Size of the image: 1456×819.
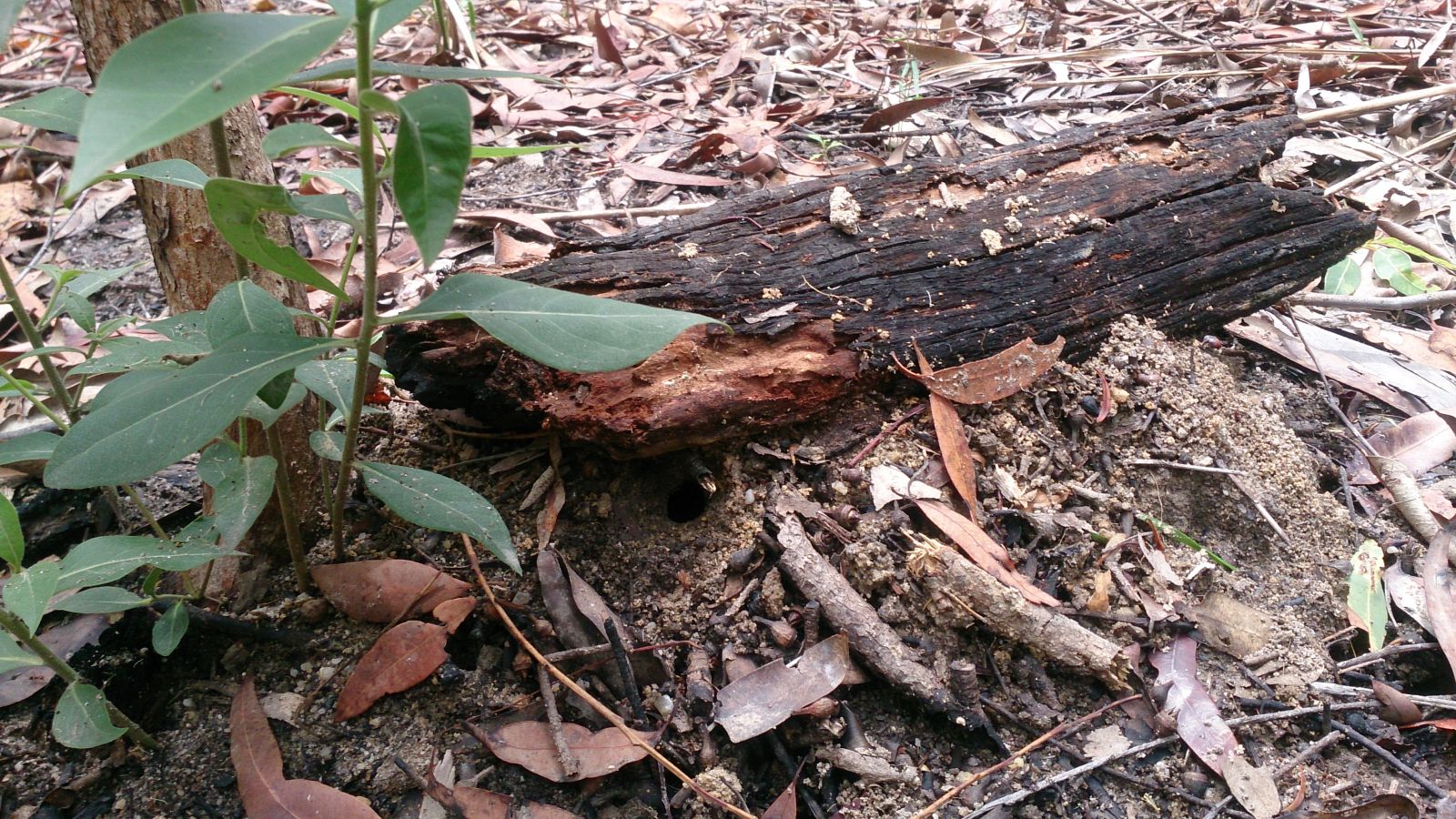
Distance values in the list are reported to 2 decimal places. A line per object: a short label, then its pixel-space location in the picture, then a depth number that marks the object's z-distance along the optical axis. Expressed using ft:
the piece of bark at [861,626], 2.12
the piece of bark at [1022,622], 2.18
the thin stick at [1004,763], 2.04
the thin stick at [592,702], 2.02
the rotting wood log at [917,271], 2.26
